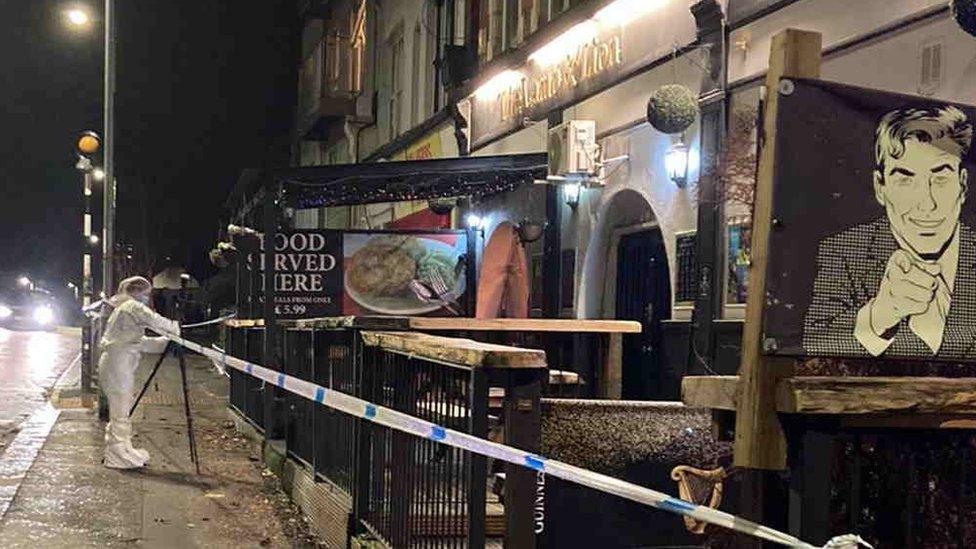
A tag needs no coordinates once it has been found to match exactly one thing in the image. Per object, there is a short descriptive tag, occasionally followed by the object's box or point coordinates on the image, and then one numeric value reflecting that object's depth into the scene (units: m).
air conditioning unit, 11.53
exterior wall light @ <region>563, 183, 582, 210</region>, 12.30
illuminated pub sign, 10.45
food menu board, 13.14
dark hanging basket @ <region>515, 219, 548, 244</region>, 13.15
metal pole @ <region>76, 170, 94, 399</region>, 15.62
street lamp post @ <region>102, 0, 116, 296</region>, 15.88
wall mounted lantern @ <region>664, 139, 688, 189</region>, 9.87
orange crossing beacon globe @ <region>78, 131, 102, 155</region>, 15.51
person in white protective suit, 10.17
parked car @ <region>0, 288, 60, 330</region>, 39.53
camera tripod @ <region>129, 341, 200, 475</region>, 10.49
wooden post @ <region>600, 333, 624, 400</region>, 8.95
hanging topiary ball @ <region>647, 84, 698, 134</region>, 9.30
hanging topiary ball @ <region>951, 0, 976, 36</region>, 5.91
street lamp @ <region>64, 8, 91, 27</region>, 17.53
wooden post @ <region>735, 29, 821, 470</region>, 3.06
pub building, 6.99
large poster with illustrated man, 3.09
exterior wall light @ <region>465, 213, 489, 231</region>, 16.06
